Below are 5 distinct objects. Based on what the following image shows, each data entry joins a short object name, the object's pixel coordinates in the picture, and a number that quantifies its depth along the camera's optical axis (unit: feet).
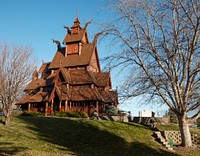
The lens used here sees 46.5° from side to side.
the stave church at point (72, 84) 108.78
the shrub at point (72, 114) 96.03
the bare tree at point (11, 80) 55.31
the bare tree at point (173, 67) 44.73
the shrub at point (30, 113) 97.60
